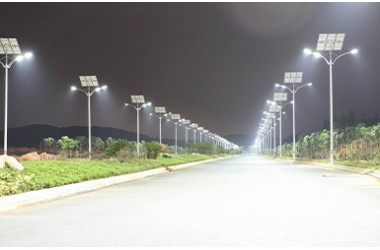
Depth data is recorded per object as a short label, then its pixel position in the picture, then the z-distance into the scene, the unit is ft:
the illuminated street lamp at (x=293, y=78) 263.70
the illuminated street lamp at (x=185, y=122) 411.44
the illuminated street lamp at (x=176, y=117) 378.88
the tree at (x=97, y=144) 440.45
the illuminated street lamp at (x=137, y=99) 249.34
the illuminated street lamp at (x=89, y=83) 169.29
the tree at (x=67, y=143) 380.35
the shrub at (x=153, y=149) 207.51
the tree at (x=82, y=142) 442.22
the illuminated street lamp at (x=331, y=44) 175.42
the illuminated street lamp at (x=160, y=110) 327.76
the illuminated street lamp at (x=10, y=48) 118.49
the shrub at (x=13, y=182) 62.23
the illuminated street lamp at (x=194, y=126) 487.82
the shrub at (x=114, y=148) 181.41
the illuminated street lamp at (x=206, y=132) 594.08
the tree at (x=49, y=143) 416.24
